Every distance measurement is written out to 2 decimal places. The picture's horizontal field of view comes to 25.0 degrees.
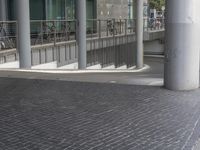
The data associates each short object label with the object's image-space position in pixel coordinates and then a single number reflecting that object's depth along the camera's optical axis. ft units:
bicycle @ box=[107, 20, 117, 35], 100.14
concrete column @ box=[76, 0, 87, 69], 71.41
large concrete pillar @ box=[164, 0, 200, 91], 25.52
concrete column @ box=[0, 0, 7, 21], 78.47
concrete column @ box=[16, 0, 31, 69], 51.44
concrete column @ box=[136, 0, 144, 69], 99.30
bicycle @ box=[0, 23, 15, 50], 54.75
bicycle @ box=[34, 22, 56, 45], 63.18
